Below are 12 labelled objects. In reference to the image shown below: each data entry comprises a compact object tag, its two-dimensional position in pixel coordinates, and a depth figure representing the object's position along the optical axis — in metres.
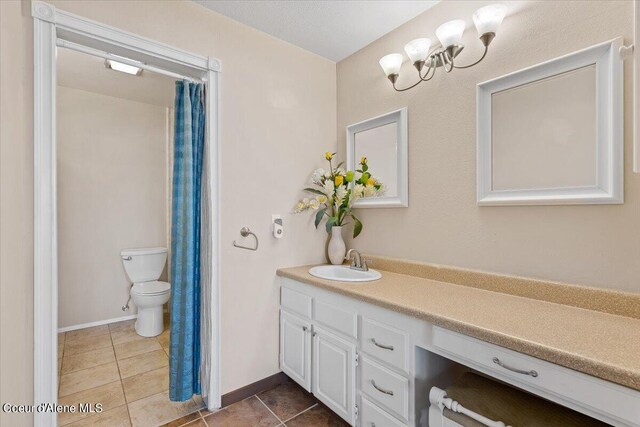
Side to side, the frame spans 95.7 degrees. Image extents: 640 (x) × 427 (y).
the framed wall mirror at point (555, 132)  1.12
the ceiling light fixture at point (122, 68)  2.27
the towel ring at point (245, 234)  1.85
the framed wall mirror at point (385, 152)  1.85
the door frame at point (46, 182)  1.25
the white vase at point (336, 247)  2.14
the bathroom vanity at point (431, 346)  0.80
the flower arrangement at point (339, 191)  2.03
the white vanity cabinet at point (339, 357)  1.28
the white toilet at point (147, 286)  2.63
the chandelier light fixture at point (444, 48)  1.34
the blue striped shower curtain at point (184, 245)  1.69
